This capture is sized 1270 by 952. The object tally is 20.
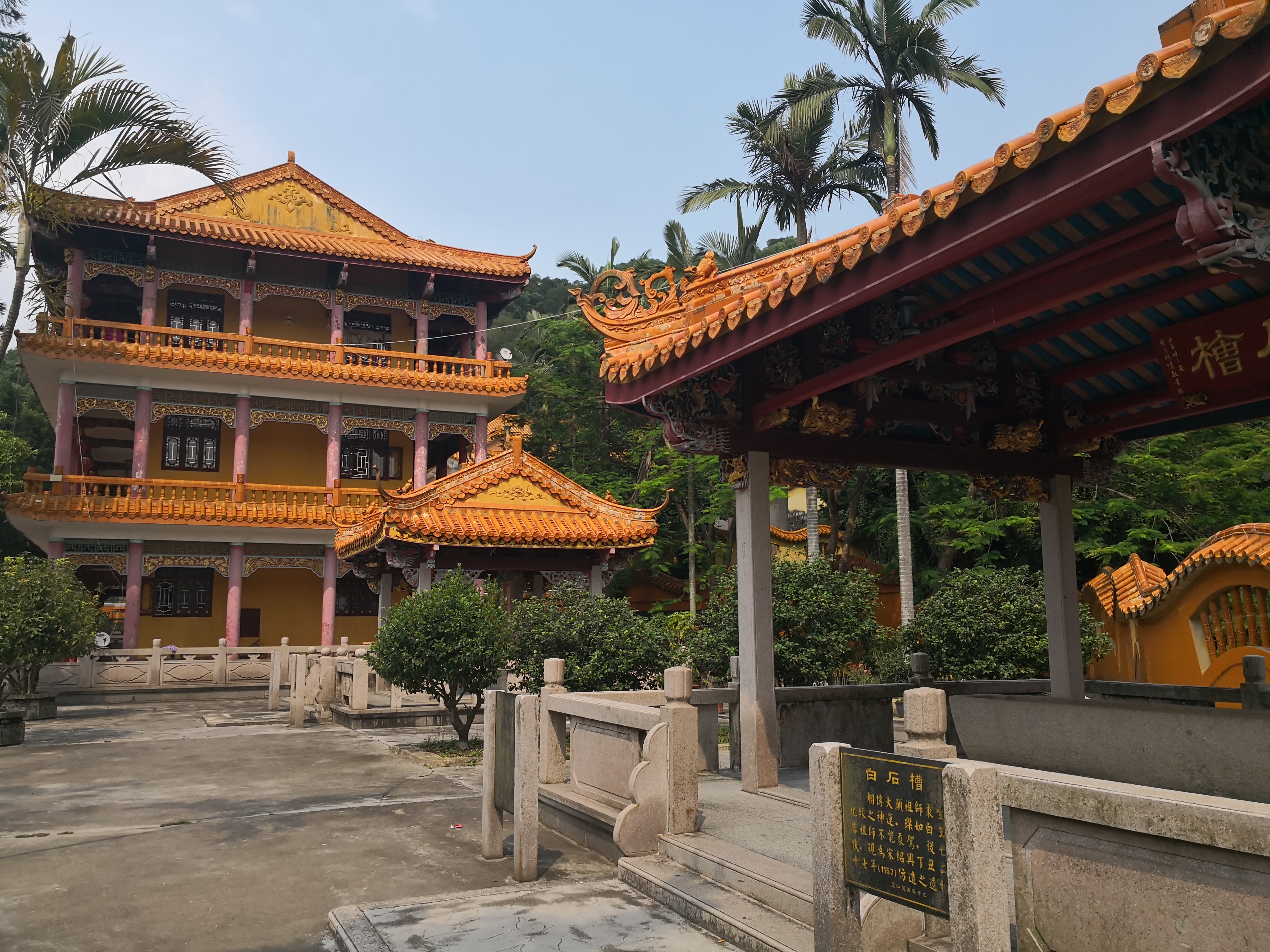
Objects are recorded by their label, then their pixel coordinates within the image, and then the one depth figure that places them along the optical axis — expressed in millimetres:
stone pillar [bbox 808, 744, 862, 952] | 3848
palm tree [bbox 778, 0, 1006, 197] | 18641
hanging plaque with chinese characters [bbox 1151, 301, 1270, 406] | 6254
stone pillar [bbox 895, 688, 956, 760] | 3725
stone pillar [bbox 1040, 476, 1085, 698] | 8156
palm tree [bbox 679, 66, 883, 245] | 21000
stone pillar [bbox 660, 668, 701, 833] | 6191
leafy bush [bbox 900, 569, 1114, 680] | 11227
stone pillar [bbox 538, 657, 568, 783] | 8117
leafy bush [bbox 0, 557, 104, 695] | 15875
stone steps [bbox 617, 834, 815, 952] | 4688
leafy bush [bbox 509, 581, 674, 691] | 10664
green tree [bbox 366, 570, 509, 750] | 12211
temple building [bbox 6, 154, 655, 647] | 24062
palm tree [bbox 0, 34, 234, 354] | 15516
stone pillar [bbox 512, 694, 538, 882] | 6270
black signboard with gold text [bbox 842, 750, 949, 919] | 3422
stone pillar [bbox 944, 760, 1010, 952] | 3162
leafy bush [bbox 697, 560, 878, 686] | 11625
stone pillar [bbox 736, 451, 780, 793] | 7199
